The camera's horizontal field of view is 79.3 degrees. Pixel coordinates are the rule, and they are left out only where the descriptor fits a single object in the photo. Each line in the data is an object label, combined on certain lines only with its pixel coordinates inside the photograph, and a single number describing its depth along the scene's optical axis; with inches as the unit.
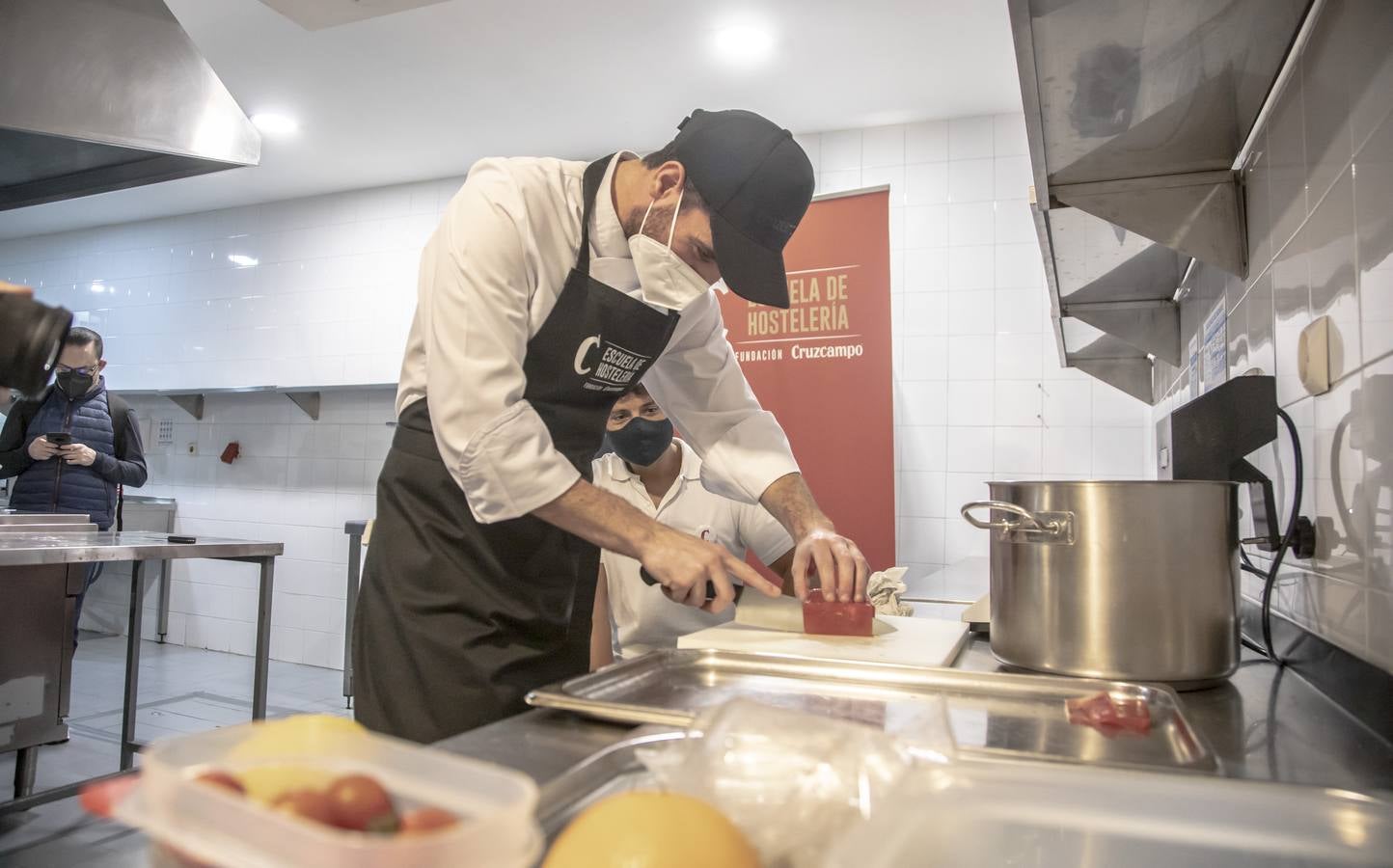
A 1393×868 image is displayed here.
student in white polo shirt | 82.3
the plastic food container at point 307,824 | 10.9
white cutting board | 39.2
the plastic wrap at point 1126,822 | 19.1
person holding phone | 144.2
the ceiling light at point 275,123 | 159.8
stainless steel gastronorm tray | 24.3
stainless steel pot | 33.0
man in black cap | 40.4
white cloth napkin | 63.2
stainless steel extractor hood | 70.6
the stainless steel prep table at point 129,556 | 88.0
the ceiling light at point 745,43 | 126.6
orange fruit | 13.8
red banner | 135.9
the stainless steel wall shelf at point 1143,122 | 37.1
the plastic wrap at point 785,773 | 16.3
